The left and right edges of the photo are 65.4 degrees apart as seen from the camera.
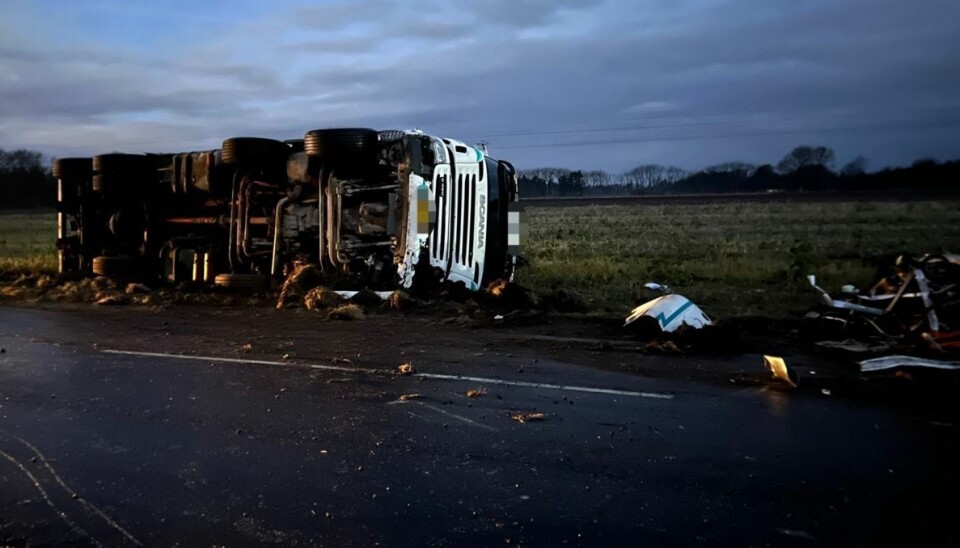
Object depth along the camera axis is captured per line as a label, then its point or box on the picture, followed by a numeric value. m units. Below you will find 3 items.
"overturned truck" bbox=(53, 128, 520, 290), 9.63
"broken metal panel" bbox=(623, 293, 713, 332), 7.32
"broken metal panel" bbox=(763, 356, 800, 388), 5.41
